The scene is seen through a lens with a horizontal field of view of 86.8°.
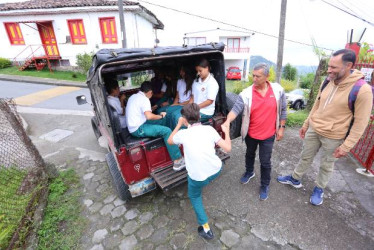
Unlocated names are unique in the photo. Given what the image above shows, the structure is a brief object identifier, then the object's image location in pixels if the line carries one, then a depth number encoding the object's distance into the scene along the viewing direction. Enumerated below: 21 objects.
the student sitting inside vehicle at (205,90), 3.22
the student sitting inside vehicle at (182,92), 3.76
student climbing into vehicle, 2.10
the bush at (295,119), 5.75
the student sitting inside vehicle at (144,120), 3.00
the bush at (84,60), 13.56
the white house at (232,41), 30.25
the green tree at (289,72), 29.00
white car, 10.49
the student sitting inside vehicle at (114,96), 3.43
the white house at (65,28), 13.85
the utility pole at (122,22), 9.07
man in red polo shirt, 2.70
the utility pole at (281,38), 5.65
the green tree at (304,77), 17.67
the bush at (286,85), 9.59
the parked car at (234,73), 25.88
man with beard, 2.26
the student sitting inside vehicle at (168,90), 4.65
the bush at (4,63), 15.63
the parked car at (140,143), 2.54
